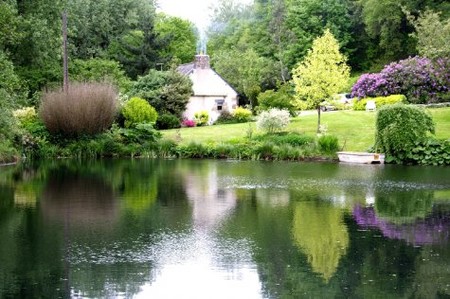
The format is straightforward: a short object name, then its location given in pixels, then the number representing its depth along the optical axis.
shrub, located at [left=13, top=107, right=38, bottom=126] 37.70
